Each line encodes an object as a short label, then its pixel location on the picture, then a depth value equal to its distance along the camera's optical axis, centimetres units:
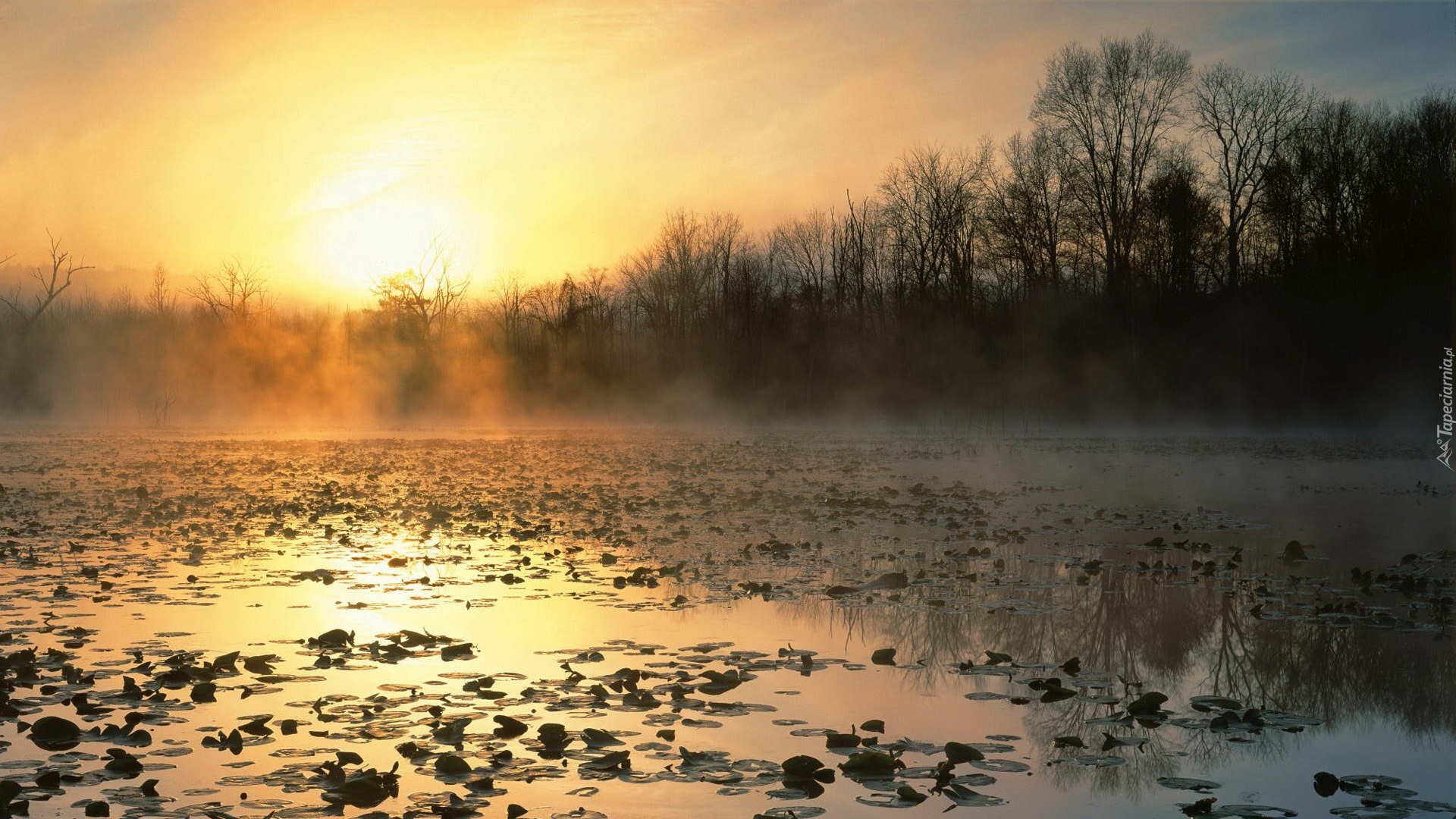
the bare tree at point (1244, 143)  4662
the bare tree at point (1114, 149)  4675
